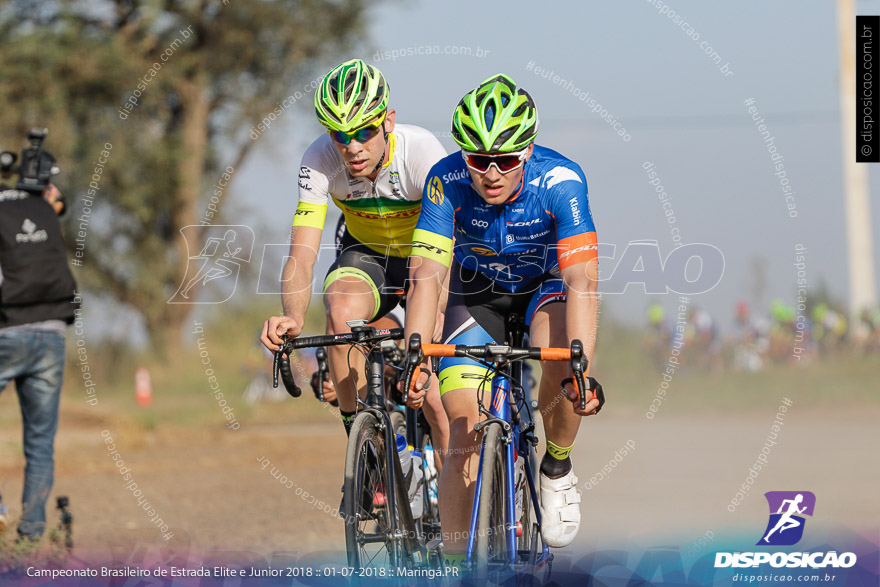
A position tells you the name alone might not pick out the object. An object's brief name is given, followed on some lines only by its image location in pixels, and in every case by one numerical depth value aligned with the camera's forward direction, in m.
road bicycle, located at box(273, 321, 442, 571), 8.85
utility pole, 37.19
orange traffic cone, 36.56
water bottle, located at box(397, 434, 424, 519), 11.35
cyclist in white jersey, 10.08
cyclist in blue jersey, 8.90
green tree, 39.03
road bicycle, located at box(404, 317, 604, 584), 8.41
